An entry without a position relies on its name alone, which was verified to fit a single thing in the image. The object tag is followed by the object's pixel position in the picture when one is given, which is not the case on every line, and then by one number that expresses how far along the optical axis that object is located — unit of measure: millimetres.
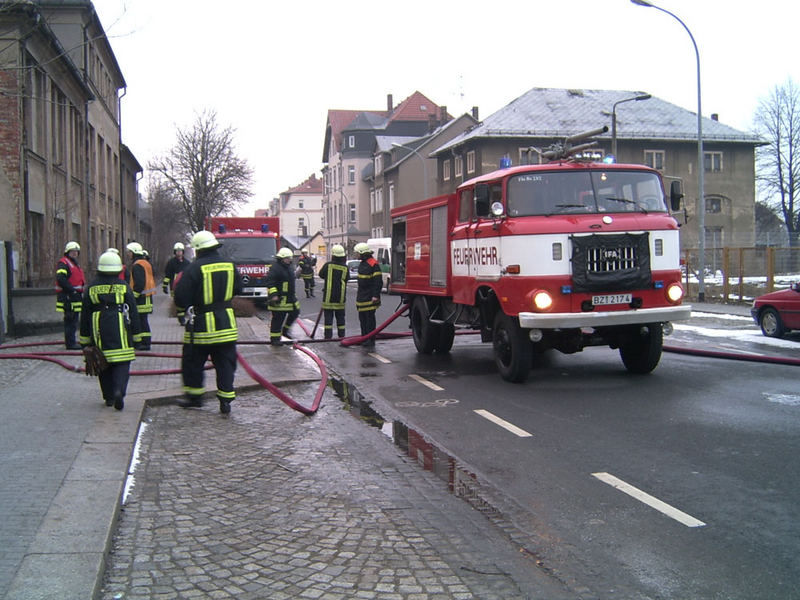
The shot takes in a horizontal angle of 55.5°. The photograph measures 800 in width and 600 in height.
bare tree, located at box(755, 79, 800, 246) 59000
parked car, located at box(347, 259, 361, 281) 44606
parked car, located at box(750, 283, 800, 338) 14344
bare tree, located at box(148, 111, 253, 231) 53938
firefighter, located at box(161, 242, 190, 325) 14433
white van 37469
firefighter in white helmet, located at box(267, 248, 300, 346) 14203
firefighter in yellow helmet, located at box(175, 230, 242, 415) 8016
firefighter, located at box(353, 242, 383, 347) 14734
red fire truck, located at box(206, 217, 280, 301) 25672
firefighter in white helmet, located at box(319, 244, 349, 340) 14812
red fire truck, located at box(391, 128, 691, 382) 9172
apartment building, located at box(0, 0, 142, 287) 19062
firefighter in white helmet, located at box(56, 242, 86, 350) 12508
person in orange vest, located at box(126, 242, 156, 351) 13258
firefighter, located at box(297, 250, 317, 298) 32844
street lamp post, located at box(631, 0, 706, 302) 25047
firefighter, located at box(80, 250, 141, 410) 7910
